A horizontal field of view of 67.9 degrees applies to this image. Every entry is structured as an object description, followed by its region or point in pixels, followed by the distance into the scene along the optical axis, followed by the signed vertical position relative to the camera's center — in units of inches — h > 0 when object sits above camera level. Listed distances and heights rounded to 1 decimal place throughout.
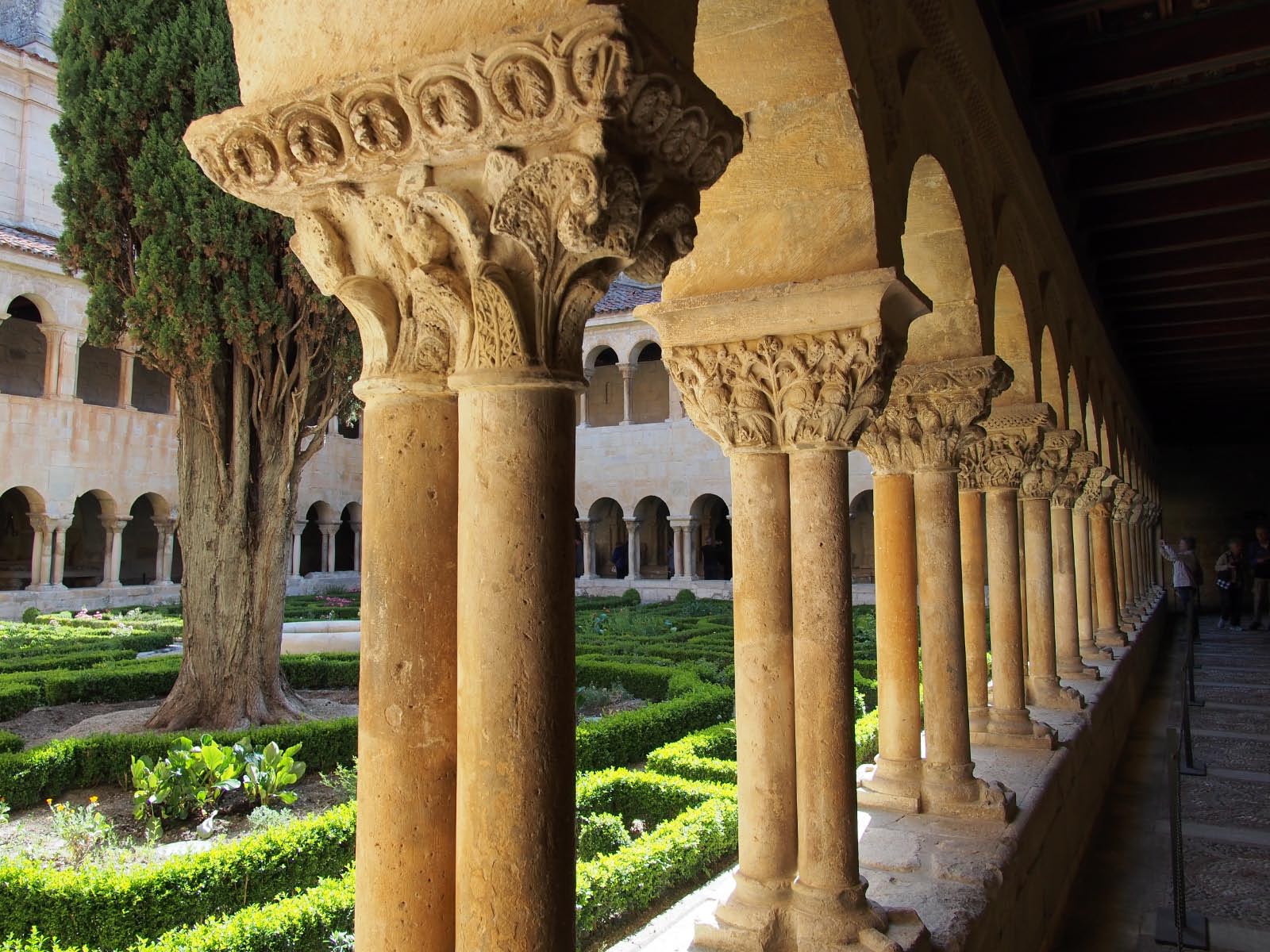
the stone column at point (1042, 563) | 275.6 -3.3
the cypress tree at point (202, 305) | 317.1 +86.4
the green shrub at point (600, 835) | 196.5 -59.3
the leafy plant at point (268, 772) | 236.1 -54.9
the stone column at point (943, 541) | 171.2 +2.4
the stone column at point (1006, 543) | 227.1 +2.4
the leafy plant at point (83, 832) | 197.3 -59.5
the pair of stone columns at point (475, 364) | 68.0 +15.1
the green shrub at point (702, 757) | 231.9 -52.4
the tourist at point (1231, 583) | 649.0 -22.2
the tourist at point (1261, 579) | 589.6 -18.5
